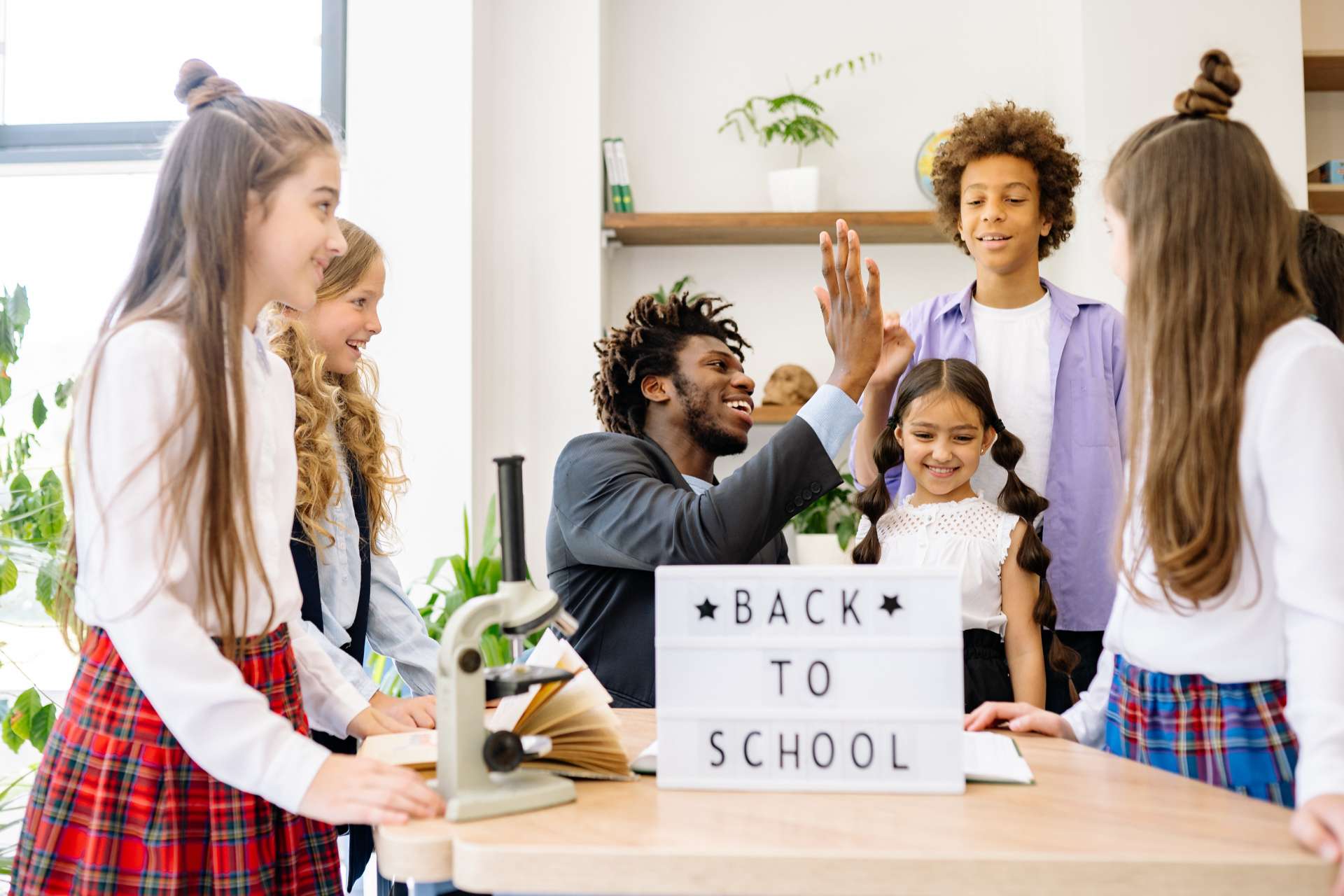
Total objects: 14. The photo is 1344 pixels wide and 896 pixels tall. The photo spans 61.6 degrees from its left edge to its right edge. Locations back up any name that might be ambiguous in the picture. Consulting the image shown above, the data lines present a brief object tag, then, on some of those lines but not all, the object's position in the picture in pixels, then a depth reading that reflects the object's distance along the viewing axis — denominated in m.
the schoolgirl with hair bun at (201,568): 0.99
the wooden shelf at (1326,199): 3.45
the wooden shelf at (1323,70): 3.40
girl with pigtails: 1.83
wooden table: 0.83
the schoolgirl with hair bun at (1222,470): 0.98
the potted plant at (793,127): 3.63
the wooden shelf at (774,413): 3.55
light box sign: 1.02
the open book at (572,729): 1.08
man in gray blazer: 1.60
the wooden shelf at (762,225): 3.57
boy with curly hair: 1.94
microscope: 0.98
